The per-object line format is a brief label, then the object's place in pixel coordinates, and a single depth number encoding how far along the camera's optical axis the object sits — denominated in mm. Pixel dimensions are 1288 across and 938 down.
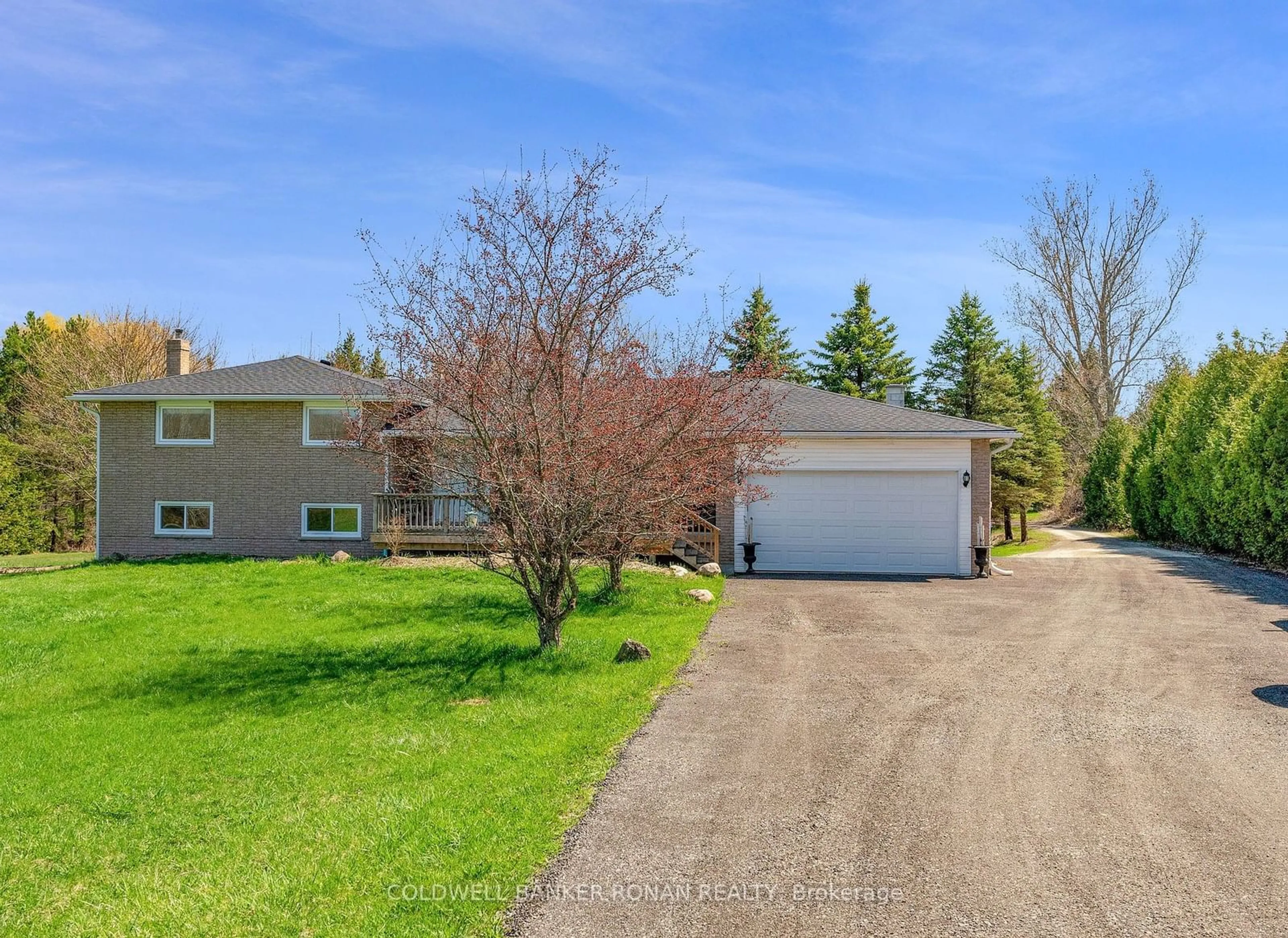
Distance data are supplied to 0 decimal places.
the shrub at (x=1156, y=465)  24453
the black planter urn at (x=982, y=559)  16562
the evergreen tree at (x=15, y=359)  30703
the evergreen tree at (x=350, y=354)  39250
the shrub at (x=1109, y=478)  31219
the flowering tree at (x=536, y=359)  8398
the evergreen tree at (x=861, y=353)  34562
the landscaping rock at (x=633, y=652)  8852
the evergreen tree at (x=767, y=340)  32594
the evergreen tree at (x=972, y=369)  29172
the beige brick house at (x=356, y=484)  16984
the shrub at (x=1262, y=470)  16219
